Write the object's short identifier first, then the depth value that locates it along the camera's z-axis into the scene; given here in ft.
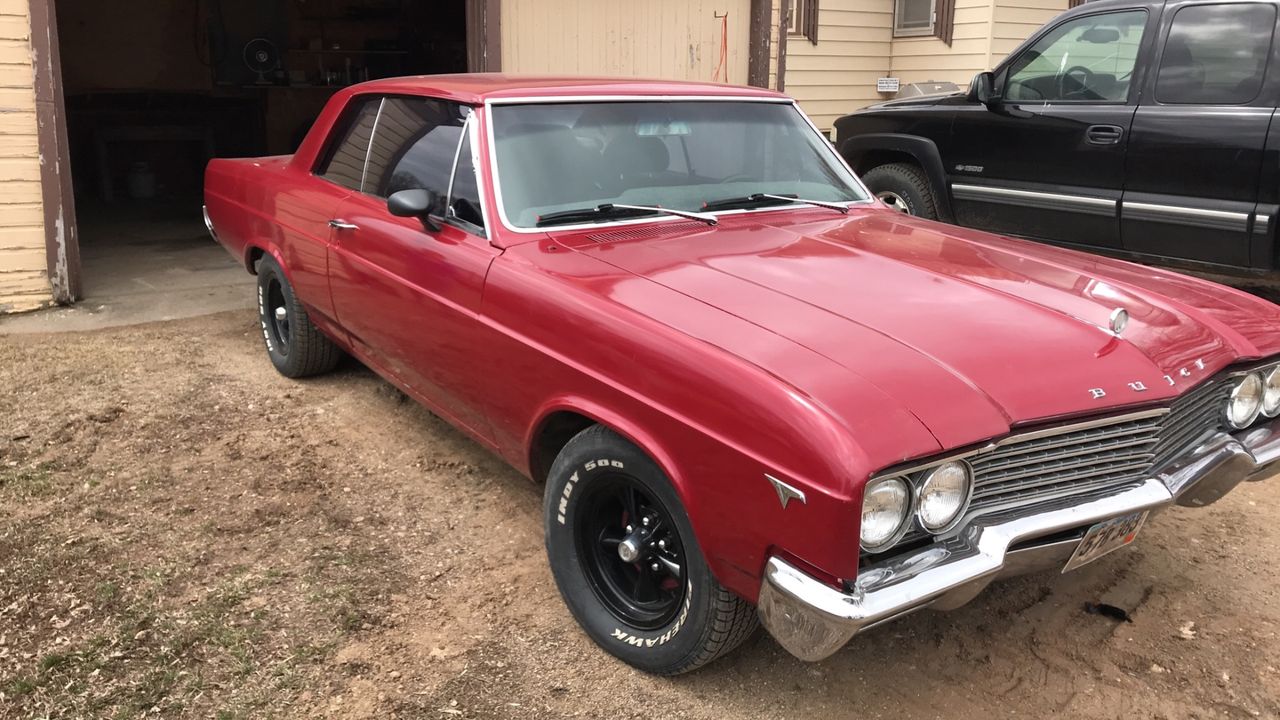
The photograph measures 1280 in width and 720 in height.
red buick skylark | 7.34
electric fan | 40.75
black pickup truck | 18.10
